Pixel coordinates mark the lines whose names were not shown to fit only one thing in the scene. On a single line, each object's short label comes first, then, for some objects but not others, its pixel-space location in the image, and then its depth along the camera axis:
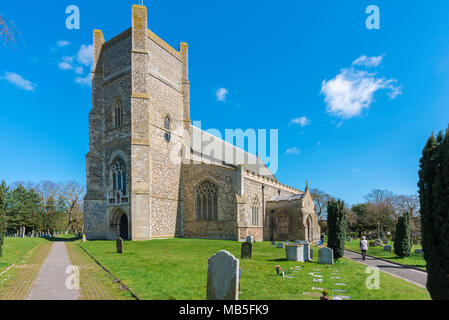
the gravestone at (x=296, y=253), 13.36
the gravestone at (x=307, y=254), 13.72
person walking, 16.03
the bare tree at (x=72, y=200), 47.08
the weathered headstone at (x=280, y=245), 19.35
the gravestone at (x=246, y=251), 13.85
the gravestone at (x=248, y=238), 23.08
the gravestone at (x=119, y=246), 15.50
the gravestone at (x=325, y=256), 12.77
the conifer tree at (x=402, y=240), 17.33
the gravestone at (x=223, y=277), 5.88
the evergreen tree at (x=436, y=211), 5.93
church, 24.73
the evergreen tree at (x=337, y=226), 14.53
